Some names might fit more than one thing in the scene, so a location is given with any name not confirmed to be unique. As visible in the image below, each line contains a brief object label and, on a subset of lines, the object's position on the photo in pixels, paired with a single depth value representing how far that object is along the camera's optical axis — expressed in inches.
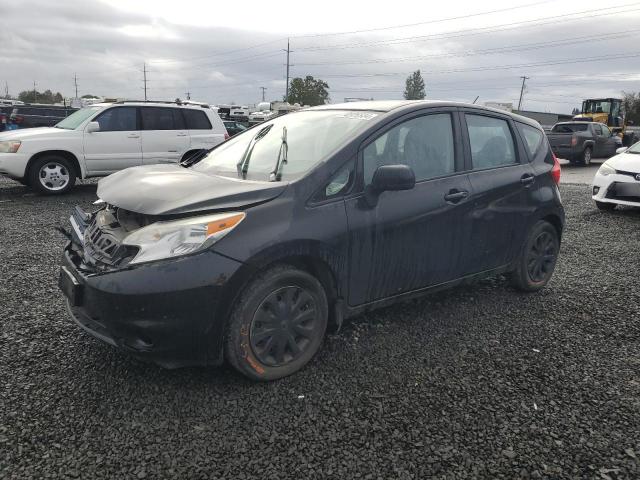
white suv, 361.4
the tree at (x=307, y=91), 3362.5
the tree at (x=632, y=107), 2491.8
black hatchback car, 103.9
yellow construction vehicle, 1030.9
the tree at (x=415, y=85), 4209.6
